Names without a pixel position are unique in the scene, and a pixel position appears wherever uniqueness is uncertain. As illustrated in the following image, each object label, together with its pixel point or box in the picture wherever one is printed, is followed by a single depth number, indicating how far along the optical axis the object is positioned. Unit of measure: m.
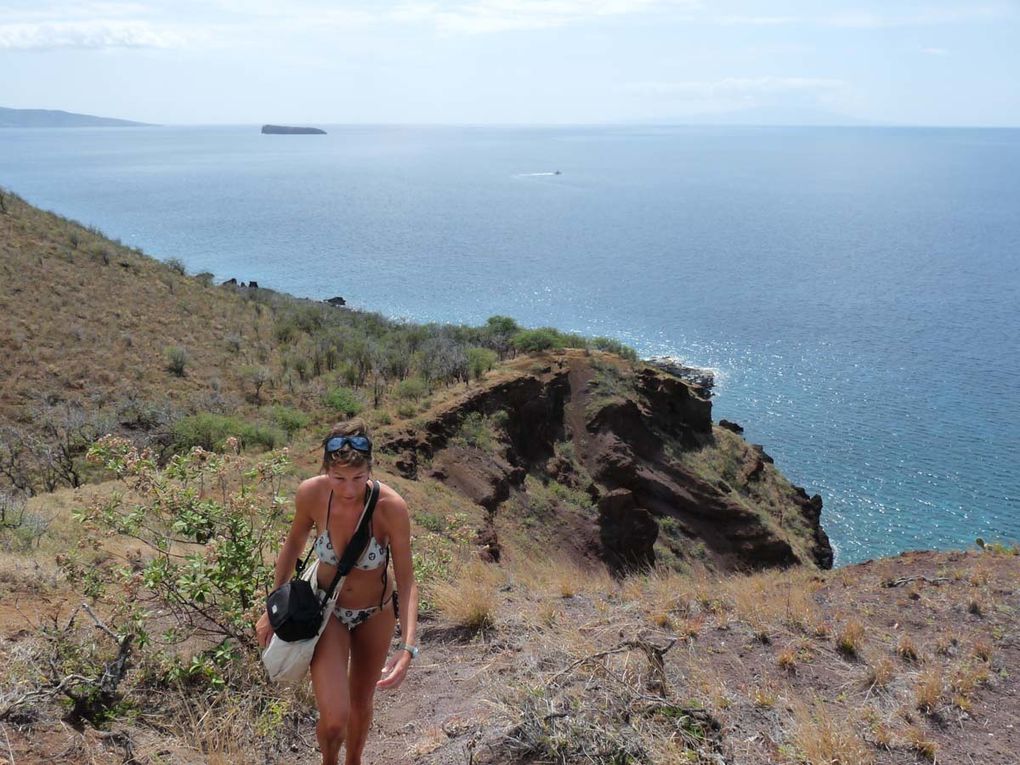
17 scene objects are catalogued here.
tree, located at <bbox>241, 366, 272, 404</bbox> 22.45
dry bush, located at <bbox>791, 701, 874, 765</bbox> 4.29
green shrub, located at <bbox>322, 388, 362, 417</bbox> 20.25
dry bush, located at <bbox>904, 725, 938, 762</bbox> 4.81
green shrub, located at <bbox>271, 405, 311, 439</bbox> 18.92
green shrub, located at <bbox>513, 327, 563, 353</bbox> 29.38
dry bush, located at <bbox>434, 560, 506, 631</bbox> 6.27
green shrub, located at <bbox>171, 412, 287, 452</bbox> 16.51
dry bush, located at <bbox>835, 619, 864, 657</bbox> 6.51
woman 3.46
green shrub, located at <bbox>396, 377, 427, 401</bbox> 21.39
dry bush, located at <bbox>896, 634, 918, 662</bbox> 6.58
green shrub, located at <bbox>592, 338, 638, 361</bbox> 31.98
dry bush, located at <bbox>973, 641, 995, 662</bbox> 6.65
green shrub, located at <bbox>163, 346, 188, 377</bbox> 22.61
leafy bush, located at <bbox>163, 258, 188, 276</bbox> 34.44
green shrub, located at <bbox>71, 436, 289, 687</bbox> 4.72
